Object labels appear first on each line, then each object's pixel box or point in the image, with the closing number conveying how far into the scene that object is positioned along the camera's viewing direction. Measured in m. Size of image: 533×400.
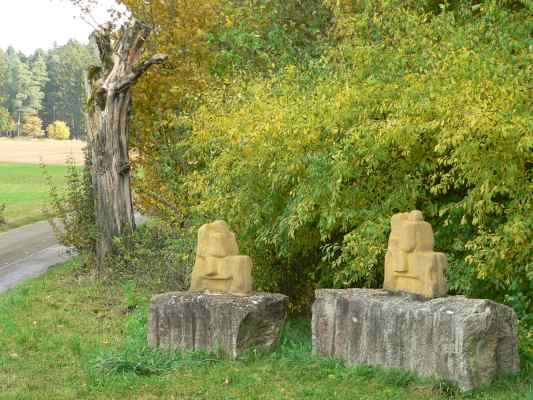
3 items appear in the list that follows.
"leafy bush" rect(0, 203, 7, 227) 26.05
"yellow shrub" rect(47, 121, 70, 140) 95.88
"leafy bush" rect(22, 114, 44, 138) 99.25
